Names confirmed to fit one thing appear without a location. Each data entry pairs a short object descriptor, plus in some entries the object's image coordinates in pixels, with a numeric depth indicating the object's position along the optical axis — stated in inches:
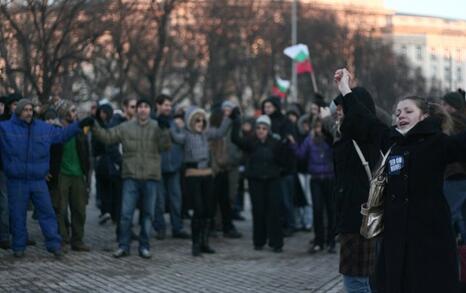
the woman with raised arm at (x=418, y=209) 237.8
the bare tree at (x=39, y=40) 572.7
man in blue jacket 443.8
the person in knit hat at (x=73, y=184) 482.6
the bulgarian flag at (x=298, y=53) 764.6
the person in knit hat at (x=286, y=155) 537.3
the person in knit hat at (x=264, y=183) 523.8
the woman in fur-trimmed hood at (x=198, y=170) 486.3
